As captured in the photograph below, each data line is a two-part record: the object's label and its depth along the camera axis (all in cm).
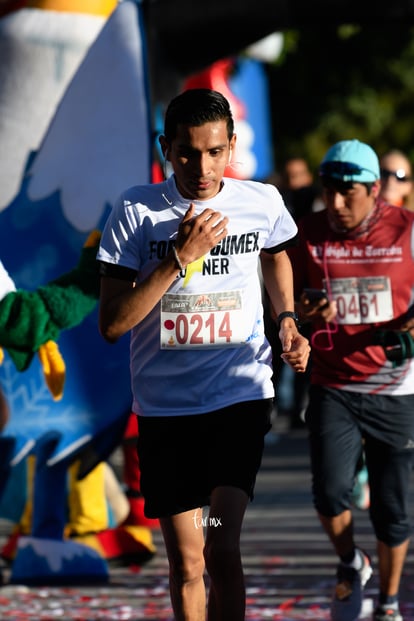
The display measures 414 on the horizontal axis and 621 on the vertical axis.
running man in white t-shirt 851
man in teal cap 1120
